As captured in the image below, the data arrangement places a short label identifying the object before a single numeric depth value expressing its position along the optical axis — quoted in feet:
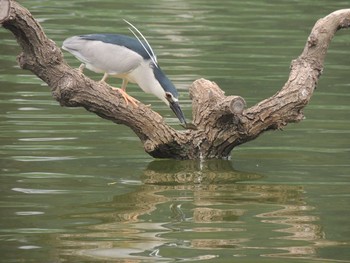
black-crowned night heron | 65.21
